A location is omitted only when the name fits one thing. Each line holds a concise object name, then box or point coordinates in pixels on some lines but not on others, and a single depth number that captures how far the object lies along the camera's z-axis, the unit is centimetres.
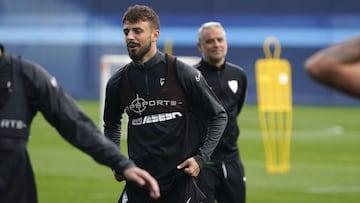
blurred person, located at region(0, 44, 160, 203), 1237
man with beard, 1692
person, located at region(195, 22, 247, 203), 2222
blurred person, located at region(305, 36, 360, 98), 788
